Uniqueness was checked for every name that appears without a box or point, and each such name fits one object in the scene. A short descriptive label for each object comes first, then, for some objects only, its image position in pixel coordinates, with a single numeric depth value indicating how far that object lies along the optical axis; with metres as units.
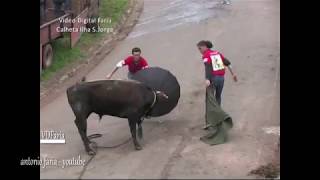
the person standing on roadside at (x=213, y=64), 21.30
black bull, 19.59
